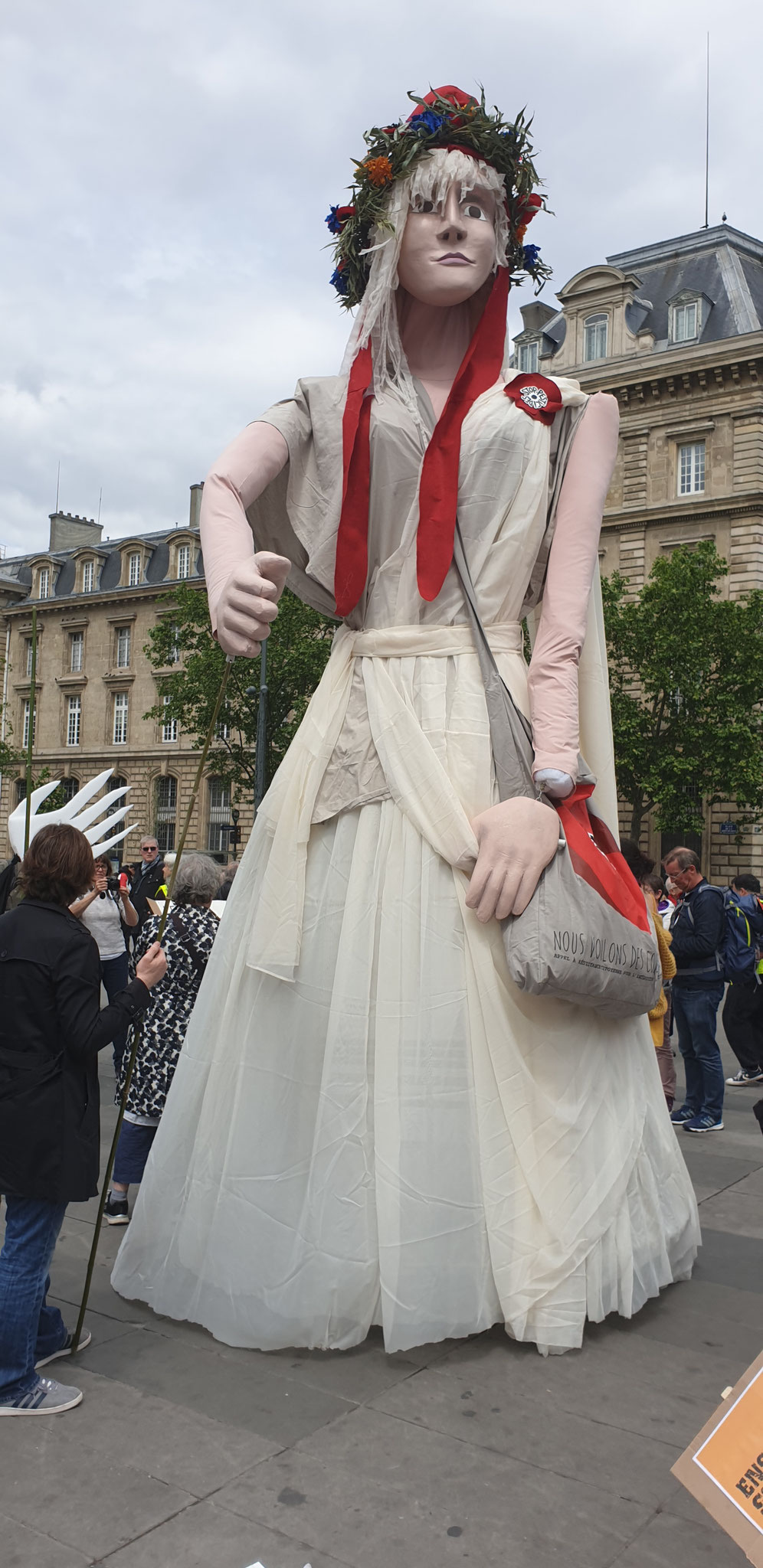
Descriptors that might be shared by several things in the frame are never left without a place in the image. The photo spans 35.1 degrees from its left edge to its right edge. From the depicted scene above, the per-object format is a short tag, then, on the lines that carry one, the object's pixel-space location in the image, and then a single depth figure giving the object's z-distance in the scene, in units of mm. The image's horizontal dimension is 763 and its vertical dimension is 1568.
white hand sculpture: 5645
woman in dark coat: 2943
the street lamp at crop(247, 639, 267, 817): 27803
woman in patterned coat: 4703
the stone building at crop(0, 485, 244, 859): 44938
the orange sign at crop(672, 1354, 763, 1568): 1868
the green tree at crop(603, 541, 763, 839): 26875
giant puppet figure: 3145
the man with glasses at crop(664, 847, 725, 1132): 7332
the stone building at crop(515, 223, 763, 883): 29859
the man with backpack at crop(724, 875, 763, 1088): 4738
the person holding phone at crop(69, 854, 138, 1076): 7711
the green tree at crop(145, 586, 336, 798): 29703
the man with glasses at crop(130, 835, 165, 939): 9391
